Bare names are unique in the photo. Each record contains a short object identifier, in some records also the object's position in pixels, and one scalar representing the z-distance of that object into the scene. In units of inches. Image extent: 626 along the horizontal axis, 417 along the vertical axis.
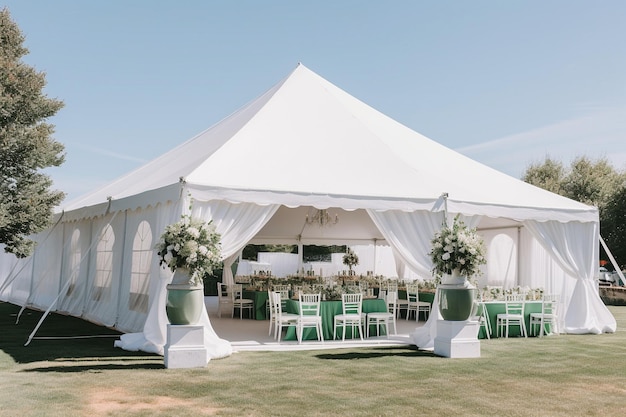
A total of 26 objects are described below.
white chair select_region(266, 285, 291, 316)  472.9
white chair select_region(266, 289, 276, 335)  438.5
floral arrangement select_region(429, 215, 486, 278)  356.5
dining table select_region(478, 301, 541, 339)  442.9
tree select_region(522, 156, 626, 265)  1072.2
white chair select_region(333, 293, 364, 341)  408.8
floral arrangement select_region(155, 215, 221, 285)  315.0
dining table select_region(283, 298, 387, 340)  410.9
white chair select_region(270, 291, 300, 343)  399.9
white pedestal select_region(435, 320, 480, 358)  351.6
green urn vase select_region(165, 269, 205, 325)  314.0
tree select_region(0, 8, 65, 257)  609.6
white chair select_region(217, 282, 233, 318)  590.6
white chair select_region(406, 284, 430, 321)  543.2
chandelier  658.0
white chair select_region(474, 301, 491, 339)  436.5
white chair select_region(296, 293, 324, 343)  395.5
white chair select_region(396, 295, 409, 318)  557.2
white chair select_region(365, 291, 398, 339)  435.8
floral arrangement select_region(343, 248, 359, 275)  846.5
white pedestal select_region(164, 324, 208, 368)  308.3
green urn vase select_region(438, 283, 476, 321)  356.2
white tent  382.3
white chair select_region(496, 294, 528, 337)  444.1
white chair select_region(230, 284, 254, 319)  561.0
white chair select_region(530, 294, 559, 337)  453.4
